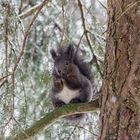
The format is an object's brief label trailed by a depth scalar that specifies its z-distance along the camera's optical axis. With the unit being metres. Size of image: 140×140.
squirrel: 8.16
